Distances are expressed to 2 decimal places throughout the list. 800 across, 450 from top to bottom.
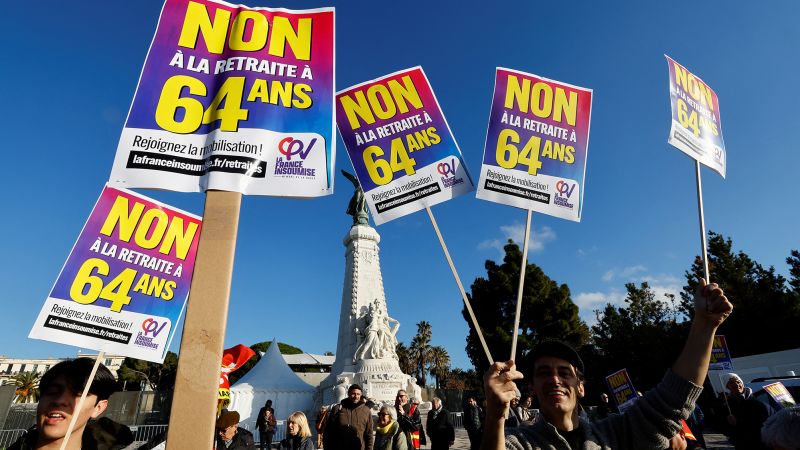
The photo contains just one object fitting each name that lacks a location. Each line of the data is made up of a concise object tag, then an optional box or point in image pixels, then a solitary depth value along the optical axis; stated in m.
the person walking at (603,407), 10.38
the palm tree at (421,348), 49.78
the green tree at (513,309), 28.47
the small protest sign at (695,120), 3.46
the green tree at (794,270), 24.10
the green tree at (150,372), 46.48
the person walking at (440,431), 7.36
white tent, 19.42
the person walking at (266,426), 10.21
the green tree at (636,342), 25.19
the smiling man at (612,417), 1.80
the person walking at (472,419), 7.72
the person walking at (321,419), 8.37
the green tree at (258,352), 46.60
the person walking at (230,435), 4.32
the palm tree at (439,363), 52.91
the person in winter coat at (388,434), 5.87
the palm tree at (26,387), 45.91
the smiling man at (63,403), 2.06
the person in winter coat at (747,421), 5.05
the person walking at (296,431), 5.52
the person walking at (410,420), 6.66
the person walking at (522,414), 7.28
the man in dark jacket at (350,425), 5.75
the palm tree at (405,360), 49.91
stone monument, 16.95
